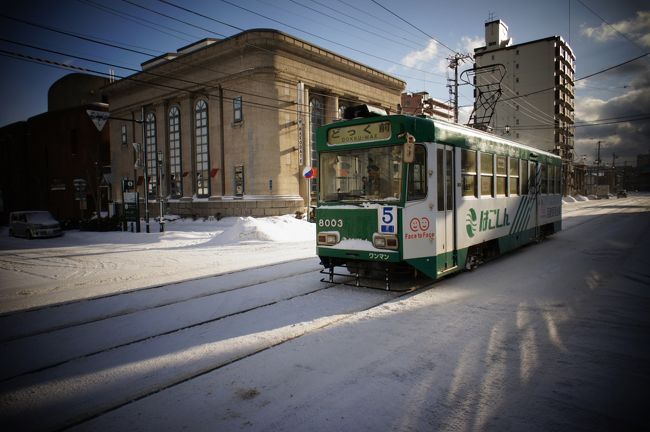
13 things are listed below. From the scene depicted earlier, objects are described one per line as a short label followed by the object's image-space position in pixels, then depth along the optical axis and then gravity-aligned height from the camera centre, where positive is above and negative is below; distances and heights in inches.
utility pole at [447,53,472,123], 1214.9 +461.2
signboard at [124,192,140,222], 869.8 -5.9
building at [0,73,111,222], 1539.1 +225.2
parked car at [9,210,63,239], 840.9 -47.3
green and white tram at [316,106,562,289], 265.6 +3.1
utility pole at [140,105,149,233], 856.6 +21.7
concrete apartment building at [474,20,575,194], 2498.8 +817.7
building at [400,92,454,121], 2952.8 +848.8
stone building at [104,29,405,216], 1008.9 +270.7
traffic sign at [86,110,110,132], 738.2 +182.6
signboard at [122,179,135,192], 881.5 +46.4
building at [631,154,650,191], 5009.8 +261.8
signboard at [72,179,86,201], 1165.2 +53.7
